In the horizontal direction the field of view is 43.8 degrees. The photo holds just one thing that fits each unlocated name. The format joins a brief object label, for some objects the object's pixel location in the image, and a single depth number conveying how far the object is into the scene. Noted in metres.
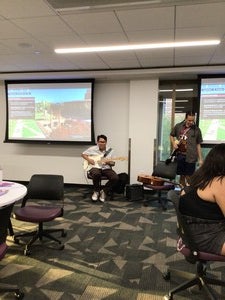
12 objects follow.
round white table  2.30
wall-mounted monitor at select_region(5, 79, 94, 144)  5.89
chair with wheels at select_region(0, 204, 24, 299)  1.92
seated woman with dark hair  1.90
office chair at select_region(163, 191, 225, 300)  1.99
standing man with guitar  5.00
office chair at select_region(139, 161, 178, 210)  4.70
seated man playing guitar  5.12
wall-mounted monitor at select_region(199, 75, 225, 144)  5.27
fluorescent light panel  3.73
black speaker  5.15
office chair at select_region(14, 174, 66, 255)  3.12
